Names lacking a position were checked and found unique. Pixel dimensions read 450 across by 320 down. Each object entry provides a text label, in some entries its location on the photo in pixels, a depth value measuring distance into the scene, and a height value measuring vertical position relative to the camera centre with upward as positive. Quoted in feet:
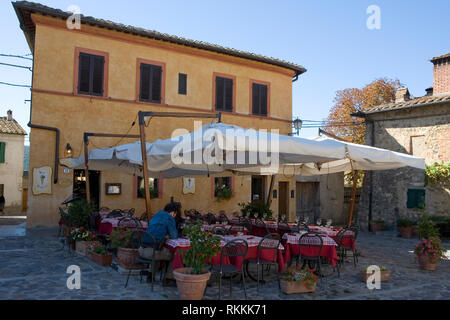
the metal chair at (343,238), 23.98 -3.08
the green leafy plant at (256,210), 37.57 -2.10
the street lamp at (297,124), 49.37 +8.55
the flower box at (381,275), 20.83 -4.64
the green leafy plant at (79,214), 29.48 -2.13
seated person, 18.61 -2.27
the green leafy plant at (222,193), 50.08 -0.59
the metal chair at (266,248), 19.07 -3.00
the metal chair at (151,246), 18.21 -2.90
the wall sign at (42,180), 39.88 +0.60
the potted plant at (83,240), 26.35 -3.80
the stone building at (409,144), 45.88 +5.97
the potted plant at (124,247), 21.84 -3.49
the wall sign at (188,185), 47.91 +0.37
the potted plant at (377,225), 50.29 -4.49
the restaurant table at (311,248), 21.04 -3.25
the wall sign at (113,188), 42.96 -0.14
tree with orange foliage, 78.48 +18.54
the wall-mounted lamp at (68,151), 40.42 +3.70
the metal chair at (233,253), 17.57 -3.02
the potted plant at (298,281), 18.06 -4.32
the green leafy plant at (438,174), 44.55 +2.09
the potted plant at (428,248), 24.84 -3.69
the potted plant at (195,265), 15.78 -3.20
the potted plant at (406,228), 44.96 -4.31
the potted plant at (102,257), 23.81 -4.38
